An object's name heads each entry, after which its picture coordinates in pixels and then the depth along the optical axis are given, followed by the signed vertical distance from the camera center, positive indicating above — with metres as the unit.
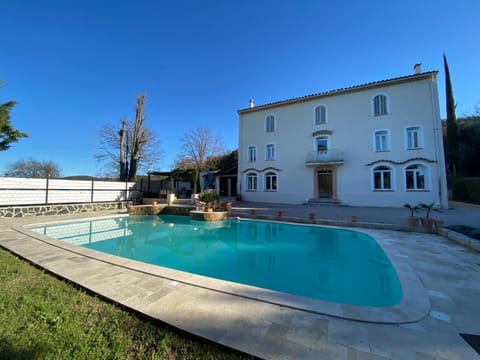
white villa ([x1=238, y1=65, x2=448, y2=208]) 12.91 +3.29
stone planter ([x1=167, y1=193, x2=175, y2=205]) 14.40 -0.49
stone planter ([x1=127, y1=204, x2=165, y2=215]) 12.66 -1.11
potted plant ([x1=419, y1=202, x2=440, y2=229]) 6.89 -1.05
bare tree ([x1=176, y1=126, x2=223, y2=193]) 22.75 +5.16
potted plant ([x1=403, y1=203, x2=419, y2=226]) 7.20 -1.05
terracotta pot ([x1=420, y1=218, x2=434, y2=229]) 6.89 -1.08
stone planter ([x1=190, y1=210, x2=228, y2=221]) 10.38 -1.23
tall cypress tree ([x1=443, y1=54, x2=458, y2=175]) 18.19 +4.99
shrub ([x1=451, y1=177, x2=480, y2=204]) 14.05 +0.17
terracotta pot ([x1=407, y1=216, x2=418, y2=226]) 7.20 -1.06
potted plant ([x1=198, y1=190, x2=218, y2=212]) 11.20 -0.40
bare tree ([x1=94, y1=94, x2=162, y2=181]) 17.72 +4.24
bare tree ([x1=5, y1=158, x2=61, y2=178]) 26.39 +3.24
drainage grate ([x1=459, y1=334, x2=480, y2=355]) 1.77 -1.37
